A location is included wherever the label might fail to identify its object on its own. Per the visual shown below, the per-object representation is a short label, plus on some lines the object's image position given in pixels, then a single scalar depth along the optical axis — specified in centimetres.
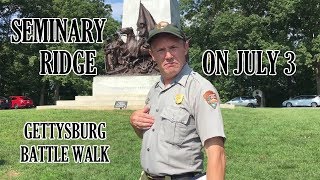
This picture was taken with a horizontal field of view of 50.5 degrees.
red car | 2745
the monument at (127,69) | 1417
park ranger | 178
